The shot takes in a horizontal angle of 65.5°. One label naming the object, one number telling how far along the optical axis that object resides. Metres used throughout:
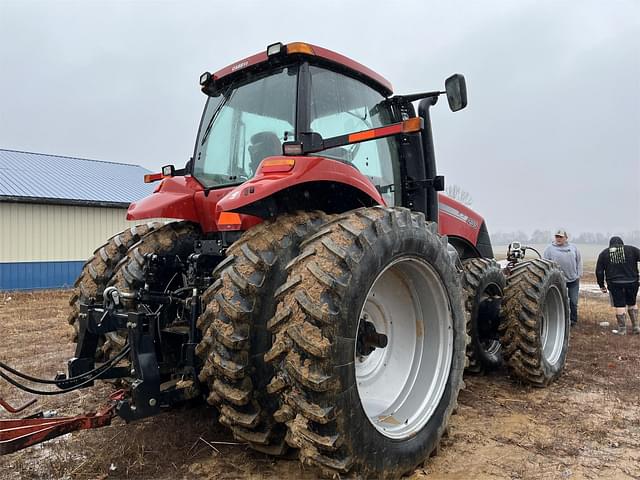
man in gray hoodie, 8.27
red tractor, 2.45
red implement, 2.28
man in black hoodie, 7.95
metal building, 14.09
